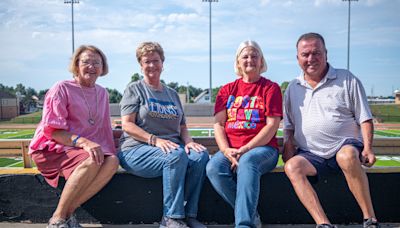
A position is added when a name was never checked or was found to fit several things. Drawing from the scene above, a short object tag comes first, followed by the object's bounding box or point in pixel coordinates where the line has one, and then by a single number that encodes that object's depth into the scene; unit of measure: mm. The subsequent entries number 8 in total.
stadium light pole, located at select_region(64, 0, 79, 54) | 35219
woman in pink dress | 2672
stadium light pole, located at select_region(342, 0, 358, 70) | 35281
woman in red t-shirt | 2633
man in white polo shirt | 2697
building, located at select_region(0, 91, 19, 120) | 44362
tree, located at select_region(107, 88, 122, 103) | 55650
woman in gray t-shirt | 2725
